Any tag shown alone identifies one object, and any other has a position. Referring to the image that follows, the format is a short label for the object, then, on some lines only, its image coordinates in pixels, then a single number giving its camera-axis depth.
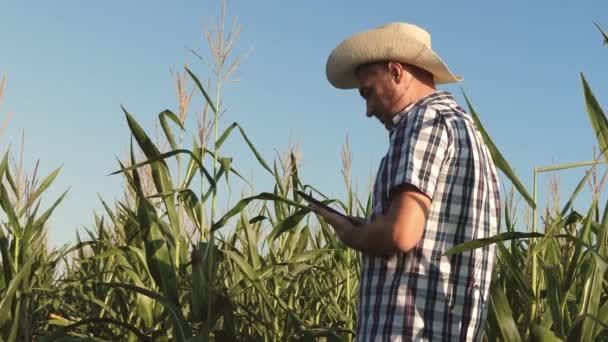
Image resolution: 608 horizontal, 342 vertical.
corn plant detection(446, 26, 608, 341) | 2.21
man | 2.10
